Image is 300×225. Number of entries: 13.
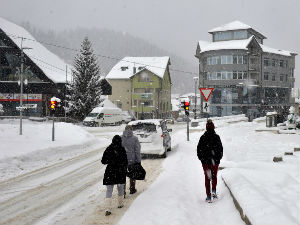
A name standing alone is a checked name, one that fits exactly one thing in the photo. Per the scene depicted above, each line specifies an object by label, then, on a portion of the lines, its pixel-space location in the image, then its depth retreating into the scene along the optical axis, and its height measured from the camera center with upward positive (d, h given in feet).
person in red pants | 24.36 -3.19
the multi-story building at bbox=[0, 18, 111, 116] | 163.94 +15.52
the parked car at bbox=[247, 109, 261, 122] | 195.11 -1.61
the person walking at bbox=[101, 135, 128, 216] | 22.94 -4.06
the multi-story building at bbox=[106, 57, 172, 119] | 230.27 +18.36
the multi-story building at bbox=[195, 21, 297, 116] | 197.67 +24.24
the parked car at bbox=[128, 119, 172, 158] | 45.44 -3.52
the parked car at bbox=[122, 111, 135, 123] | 185.07 -3.76
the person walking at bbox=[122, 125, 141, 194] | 27.02 -3.09
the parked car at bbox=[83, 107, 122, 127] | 142.20 -2.95
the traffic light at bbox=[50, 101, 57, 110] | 64.28 +1.07
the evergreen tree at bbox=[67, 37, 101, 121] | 156.76 +12.10
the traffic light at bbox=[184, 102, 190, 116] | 72.02 +0.73
